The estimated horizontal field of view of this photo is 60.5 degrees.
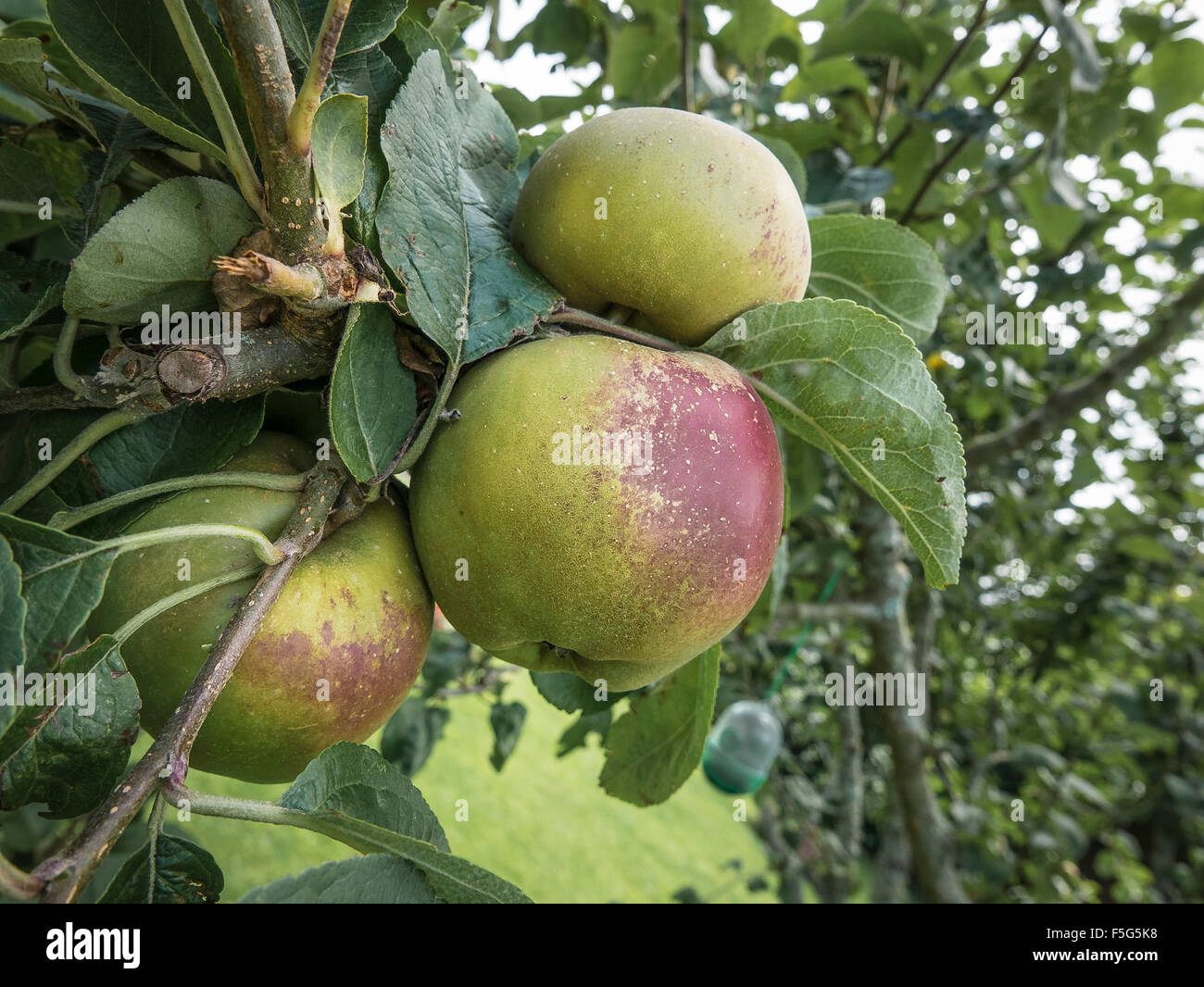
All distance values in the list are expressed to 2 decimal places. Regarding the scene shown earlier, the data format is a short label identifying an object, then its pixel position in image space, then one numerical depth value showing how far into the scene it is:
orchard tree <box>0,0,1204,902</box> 0.19
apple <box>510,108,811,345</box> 0.23
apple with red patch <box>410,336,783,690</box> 0.21
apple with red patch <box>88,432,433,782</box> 0.21
